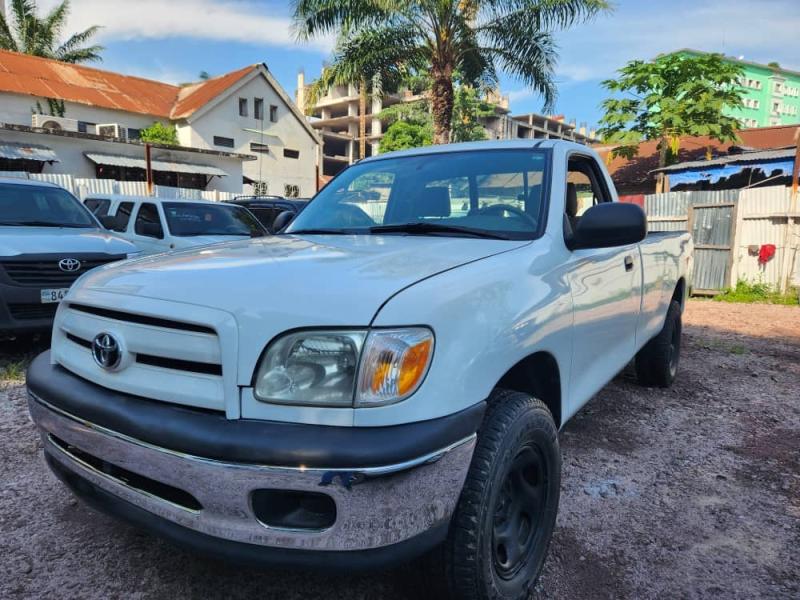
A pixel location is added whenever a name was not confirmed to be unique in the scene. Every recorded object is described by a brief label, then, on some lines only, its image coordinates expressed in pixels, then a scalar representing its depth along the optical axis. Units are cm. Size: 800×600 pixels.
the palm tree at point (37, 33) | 2878
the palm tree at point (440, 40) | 1162
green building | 5847
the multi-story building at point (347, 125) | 5872
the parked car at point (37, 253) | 477
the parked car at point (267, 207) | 1183
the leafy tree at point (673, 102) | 1864
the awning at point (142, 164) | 2073
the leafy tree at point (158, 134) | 2620
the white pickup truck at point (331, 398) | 151
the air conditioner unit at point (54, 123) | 2254
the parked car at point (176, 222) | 761
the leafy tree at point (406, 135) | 3353
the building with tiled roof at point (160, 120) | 2067
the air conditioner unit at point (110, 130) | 2449
